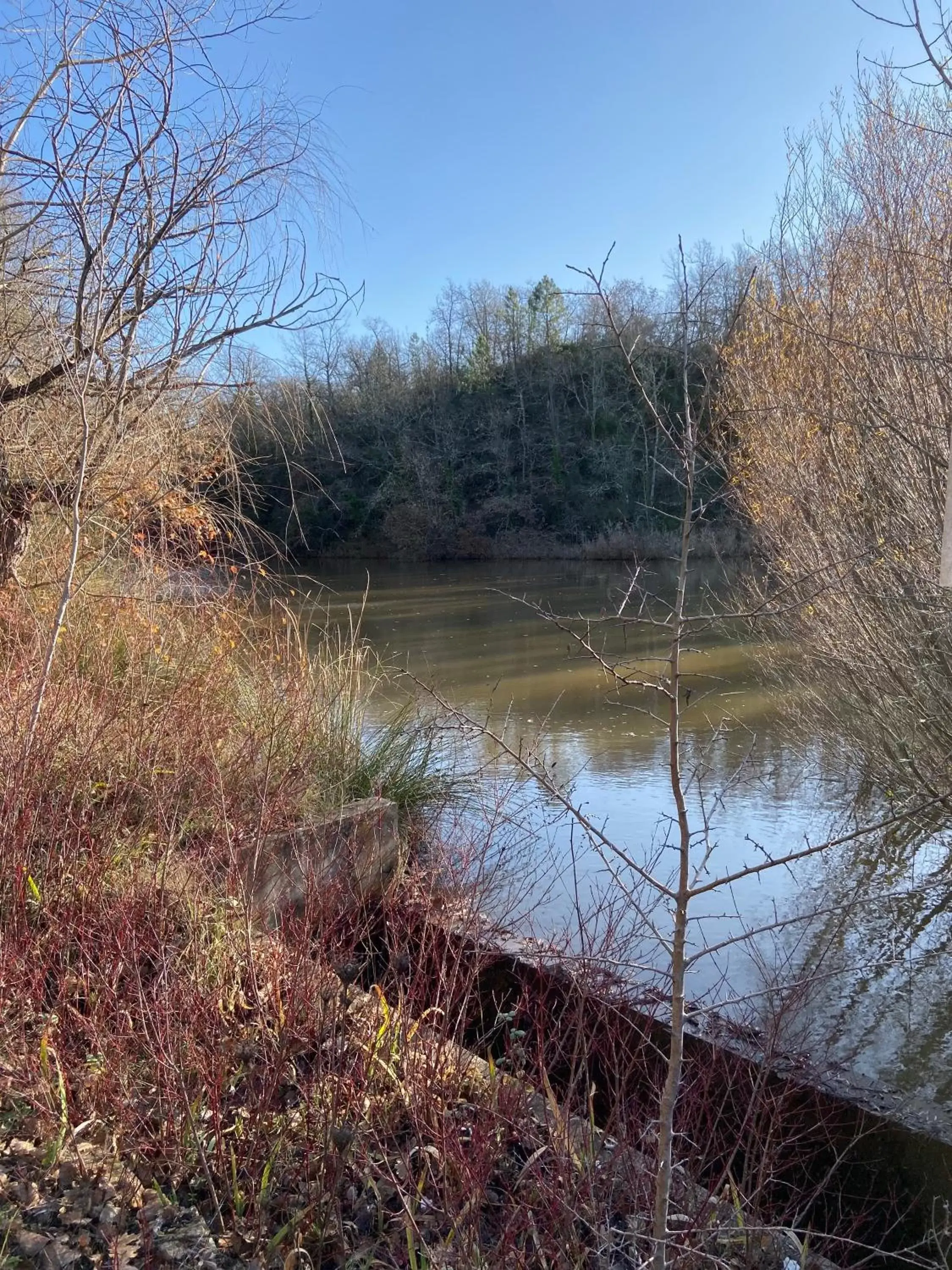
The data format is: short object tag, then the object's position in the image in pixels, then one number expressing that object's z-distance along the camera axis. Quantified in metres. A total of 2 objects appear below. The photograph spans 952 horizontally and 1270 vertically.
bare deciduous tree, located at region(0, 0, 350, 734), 3.22
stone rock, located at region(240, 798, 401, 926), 3.47
